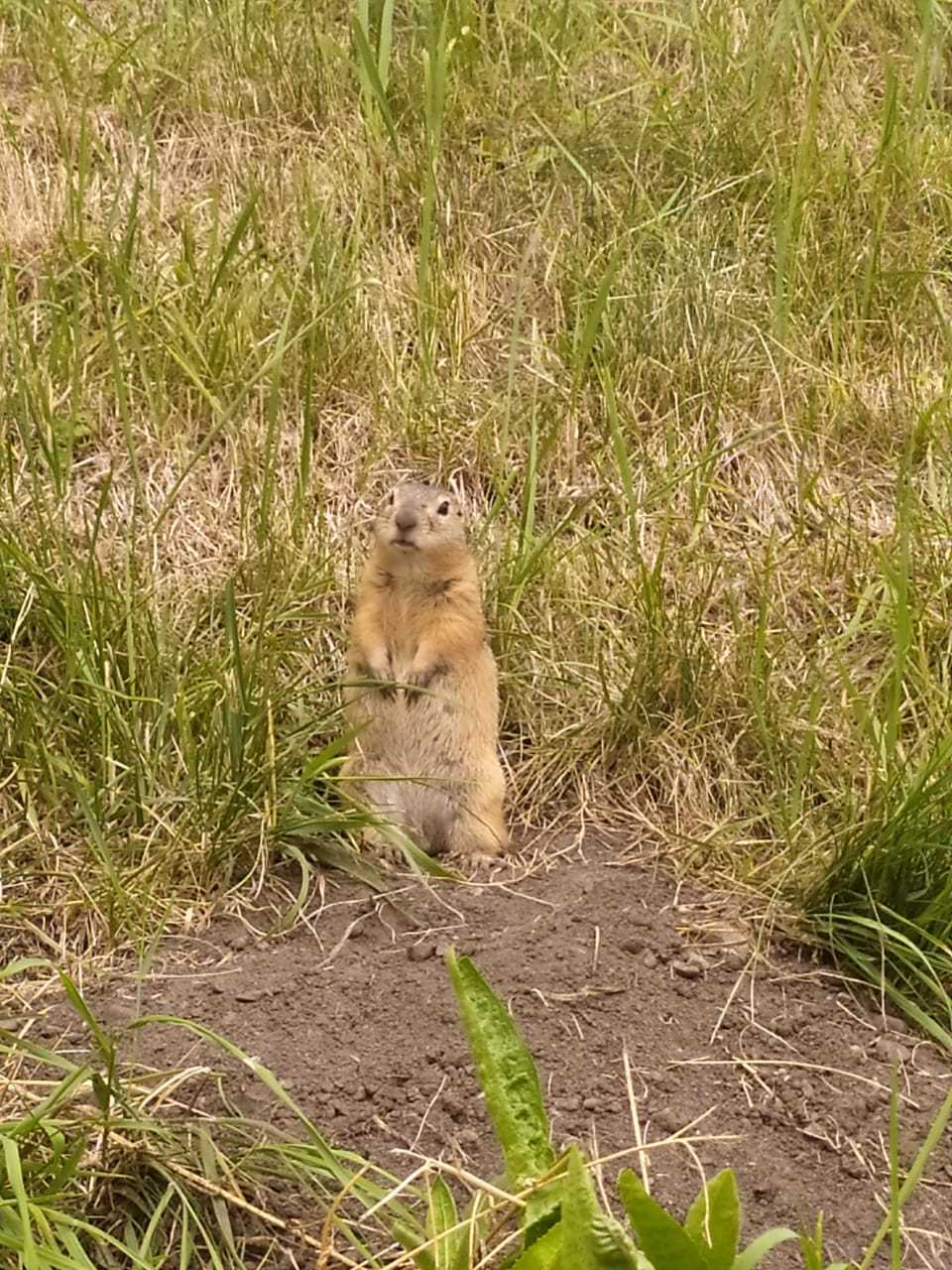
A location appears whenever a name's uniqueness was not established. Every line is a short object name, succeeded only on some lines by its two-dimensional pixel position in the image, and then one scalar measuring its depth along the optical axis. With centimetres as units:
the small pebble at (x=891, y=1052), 326
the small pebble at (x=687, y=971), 340
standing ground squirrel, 399
